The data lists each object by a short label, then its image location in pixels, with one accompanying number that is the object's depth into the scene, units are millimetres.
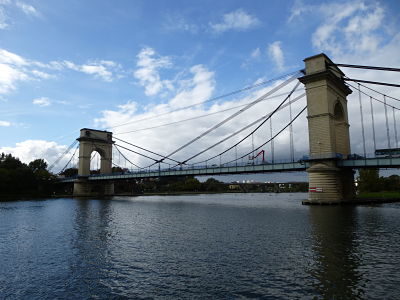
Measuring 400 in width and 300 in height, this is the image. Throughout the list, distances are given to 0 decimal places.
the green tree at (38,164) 111525
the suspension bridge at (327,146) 42625
